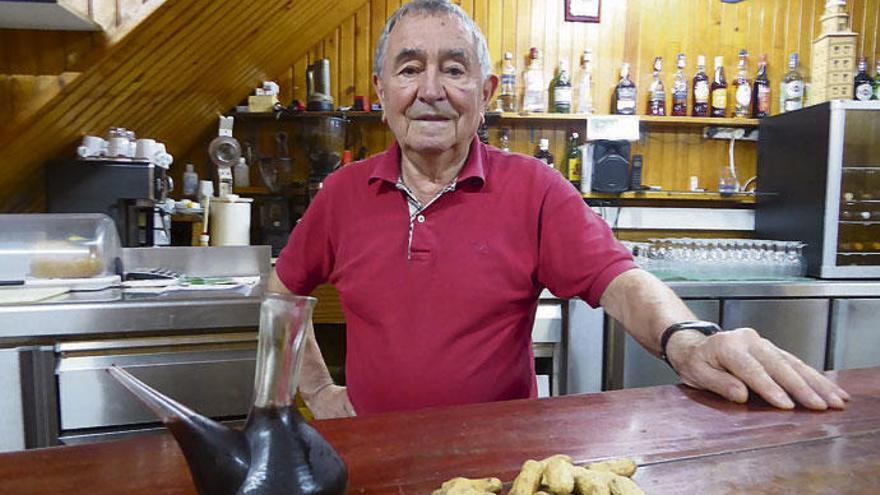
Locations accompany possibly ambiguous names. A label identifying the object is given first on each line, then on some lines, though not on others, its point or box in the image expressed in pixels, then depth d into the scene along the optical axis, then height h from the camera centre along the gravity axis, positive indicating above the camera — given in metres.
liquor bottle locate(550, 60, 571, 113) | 3.45 +0.59
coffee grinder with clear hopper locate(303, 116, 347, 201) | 3.18 +0.27
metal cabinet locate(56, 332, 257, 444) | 1.71 -0.56
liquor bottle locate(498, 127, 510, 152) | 3.56 +0.33
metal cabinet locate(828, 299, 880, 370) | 2.81 -0.65
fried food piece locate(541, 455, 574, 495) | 0.61 -0.29
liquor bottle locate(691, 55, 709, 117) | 3.55 +0.63
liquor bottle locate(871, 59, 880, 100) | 3.43 +0.64
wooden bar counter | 0.66 -0.32
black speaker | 3.39 +0.17
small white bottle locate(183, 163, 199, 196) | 3.10 +0.05
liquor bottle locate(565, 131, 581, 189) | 3.51 +0.20
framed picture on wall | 3.55 +1.11
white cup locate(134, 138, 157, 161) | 2.28 +0.16
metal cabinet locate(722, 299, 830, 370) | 2.76 -0.58
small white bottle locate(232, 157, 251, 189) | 3.35 +0.10
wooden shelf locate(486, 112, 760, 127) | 3.41 +0.45
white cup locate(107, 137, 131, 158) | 2.22 +0.16
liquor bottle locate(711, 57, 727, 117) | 3.55 +0.61
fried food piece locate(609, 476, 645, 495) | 0.60 -0.30
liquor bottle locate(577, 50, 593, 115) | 3.52 +0.64
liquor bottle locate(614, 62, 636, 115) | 3.50 +0.59
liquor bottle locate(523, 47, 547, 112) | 3.48 +0.63
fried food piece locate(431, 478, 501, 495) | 0.58 -0.30
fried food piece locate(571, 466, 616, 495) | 0.60 -0.29
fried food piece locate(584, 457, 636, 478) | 0.66 -0.30
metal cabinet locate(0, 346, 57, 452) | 1.66 -0.59
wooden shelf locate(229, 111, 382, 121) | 3.23 +0.43
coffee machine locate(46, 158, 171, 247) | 2.21 +0.02
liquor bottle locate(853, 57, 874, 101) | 3.36 +0.65
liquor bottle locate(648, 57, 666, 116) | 3.54 +0.60
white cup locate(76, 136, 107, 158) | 2.20 +0.16
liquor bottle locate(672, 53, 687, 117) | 3.54 +0.62
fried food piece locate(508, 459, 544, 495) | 0.60 -0.30
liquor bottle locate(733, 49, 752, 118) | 3.56 +0.63
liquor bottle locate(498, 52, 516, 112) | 3.48 +0.62
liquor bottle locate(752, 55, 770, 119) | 3.55 +0.60
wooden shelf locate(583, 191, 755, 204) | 3.45 +0.00
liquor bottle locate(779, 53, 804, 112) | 3.51 +0.64
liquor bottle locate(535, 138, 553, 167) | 3.47 +0.25
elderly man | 1.31 -0.12
